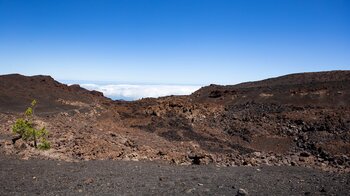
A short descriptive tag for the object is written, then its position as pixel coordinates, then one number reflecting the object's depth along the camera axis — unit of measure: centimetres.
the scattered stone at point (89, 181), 1009
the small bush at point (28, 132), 1491
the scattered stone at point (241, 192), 882
